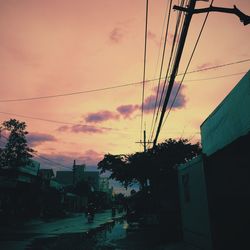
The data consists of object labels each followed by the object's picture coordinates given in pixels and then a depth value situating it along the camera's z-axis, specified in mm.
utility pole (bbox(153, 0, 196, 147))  6387
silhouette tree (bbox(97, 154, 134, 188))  23391
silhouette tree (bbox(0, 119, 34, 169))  30834
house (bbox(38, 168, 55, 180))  69619
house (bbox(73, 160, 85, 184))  112131
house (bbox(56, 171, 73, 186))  108188
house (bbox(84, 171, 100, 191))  118619
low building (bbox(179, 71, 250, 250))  8414
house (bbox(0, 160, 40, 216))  32691
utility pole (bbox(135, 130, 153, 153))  34844
